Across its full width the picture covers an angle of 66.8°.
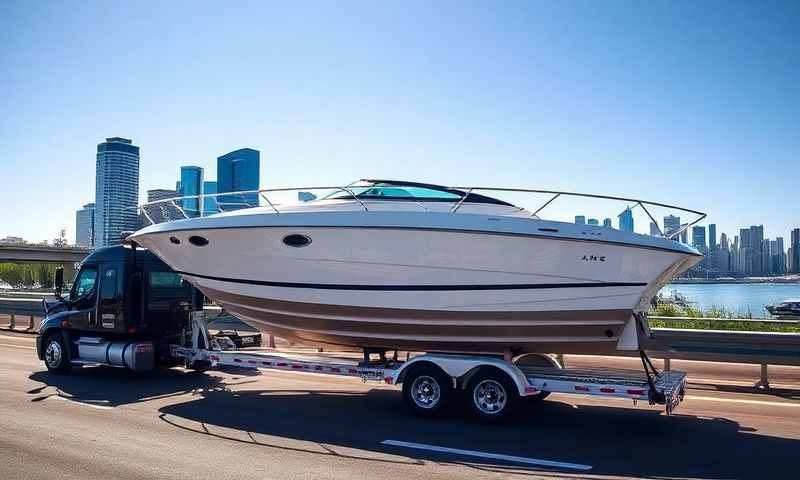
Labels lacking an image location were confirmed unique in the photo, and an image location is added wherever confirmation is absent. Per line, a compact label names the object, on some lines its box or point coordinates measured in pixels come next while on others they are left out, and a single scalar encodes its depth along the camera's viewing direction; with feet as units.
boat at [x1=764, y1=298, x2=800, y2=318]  62.73
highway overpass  172.45
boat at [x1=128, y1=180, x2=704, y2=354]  23.12
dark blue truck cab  32.58
